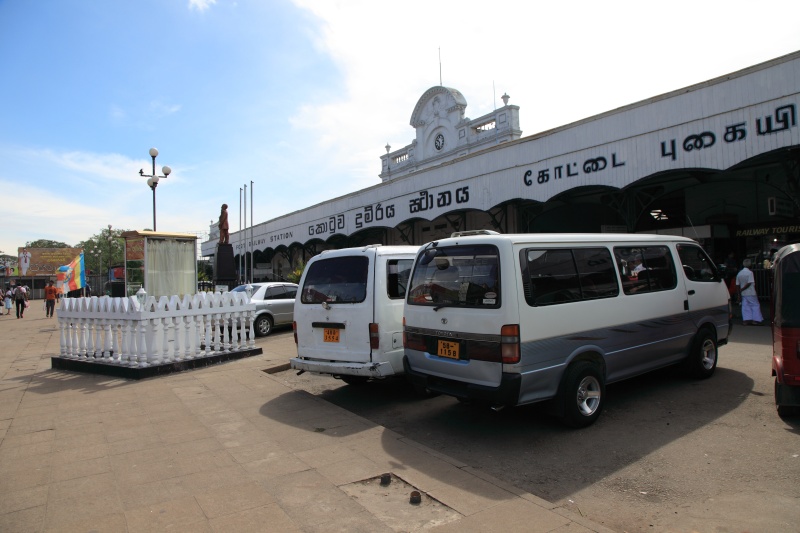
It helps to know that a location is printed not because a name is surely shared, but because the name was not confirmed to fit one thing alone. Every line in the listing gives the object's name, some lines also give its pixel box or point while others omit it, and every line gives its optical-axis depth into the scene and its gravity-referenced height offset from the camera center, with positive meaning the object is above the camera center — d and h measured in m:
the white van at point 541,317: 4.63 -0.40
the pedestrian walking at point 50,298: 23.58 -0.16
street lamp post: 18.28 +4.17
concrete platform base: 7.95 -1.28
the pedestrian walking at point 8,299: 28.80 -0.18
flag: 28.81 +1.18
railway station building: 11.37 +3.24
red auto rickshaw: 4.67 -0.55
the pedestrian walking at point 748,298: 11.40 -0.59
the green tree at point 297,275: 23.82 +0.59
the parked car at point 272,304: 13.66 -0.47
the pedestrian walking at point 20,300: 24.80 -0.24
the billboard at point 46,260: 62.34 +4.50
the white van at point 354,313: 6.08 -0.35
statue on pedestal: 18.02 +2.40
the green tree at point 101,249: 73.12 +6.89
